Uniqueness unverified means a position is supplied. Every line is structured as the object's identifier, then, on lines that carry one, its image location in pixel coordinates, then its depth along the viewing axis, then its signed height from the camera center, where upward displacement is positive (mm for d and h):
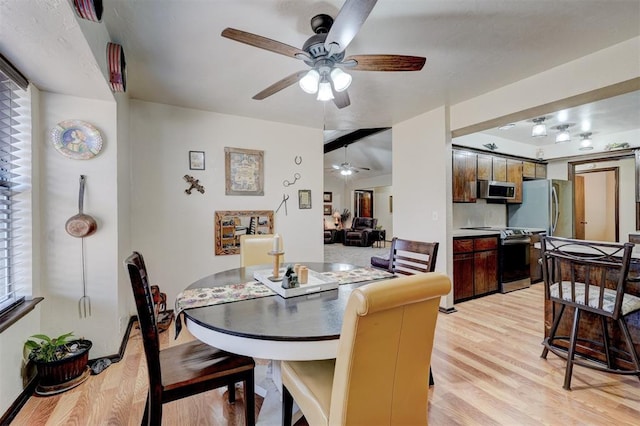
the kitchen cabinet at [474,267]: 3631 -737
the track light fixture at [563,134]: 4238 +1133
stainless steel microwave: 4387 +331
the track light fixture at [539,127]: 3799 +1095
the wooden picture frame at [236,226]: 3543 -161
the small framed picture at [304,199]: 4090 +196
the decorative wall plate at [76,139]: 2096 +564
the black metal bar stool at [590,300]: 1847 -616
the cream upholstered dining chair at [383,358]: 888 -502
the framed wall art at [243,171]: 3594 +539
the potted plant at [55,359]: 1878 -958
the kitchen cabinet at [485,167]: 4391 +682
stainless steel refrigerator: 4732 +40
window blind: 1783 +209
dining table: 1081 -452
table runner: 1428 -440
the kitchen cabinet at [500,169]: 4605 +682
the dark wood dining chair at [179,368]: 1208 -723
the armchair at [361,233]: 9672 -711
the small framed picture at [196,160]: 3398 +638
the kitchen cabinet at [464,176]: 4047 +499
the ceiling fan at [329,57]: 1419 +908
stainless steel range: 4066 -718
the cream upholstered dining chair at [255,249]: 2562 -329
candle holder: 1735 -337
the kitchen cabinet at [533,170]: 5168 +747
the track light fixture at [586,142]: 4695 +1127
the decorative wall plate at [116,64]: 1812 +965
